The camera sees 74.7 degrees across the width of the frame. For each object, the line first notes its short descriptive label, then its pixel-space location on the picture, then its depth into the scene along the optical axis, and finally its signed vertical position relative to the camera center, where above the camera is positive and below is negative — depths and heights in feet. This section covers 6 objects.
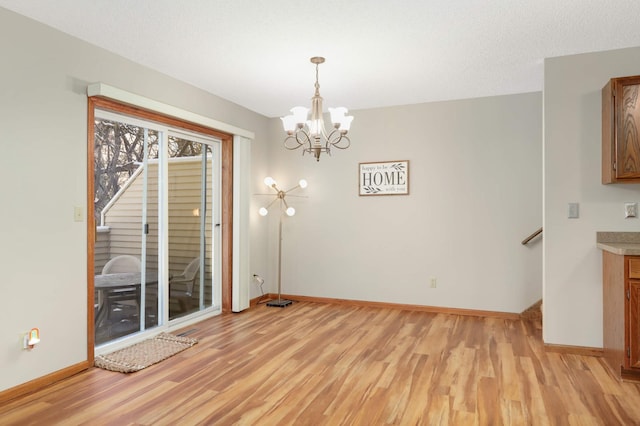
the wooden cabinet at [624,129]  9.92 +2.05
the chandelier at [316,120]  10.75 +2.48
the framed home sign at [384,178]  16.31 +1.48
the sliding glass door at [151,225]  11.41 -0.29
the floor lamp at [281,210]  17.12 +0.24
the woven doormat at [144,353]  10.19 -3.63
